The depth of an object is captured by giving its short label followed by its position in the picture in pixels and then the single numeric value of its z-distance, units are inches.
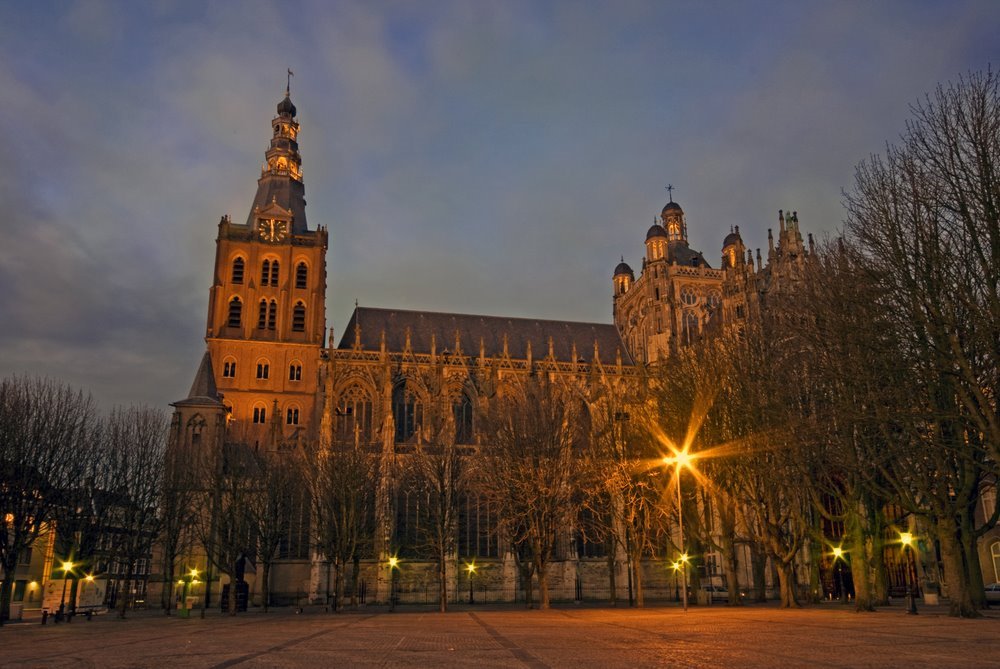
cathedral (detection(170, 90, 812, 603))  2196.1
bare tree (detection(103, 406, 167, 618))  1635.1
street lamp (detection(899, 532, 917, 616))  1087.0
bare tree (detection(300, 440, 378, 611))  1752.0
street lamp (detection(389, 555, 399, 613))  2034.9
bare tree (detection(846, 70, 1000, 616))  800.3
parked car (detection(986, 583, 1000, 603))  1482.5
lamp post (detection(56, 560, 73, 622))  1417.3
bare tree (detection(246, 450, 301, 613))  1809.8
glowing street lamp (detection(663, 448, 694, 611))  1150.7
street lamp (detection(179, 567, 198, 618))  1547.7
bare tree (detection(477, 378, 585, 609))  1566.2
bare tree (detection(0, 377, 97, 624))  1326.3
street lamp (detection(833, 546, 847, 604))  1659.4
